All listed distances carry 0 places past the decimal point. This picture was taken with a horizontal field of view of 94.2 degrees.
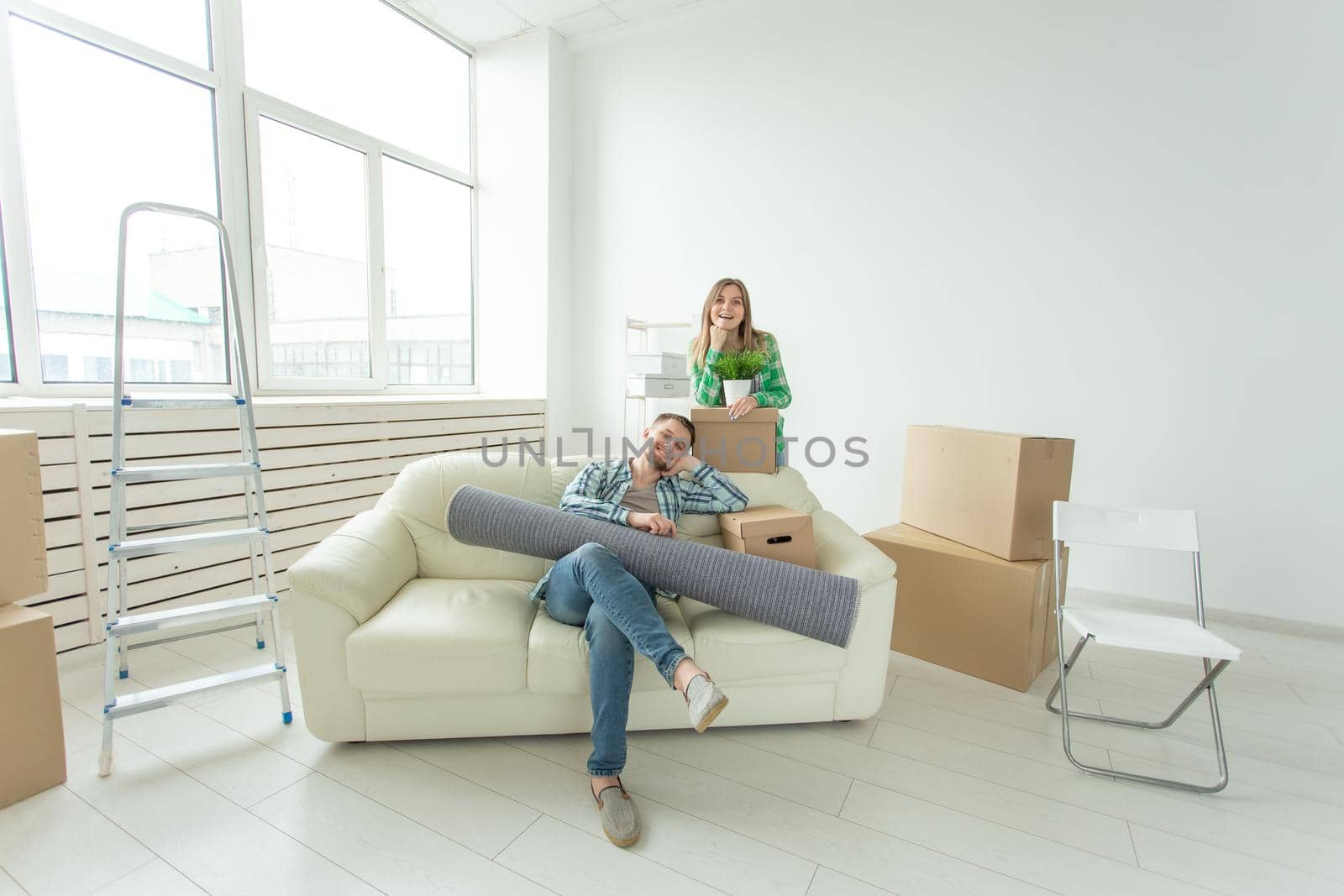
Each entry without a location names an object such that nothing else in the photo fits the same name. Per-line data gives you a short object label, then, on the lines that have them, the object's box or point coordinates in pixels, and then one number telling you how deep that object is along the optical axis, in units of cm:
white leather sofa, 168
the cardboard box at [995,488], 221
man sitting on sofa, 155
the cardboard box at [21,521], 164
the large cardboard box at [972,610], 221
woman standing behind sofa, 258
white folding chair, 170
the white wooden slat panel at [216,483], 217
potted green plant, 235
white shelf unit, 408
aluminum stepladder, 173
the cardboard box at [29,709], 152
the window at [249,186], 246
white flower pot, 234
